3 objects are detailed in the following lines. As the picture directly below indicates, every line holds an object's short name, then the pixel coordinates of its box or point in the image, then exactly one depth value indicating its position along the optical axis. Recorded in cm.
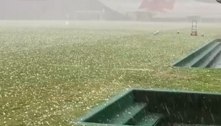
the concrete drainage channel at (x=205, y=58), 1965
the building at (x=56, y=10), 8969
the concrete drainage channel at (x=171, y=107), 1075
